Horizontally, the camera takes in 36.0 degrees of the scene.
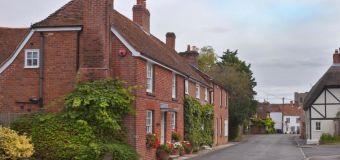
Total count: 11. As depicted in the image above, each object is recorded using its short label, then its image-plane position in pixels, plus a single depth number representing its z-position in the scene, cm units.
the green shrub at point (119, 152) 1989
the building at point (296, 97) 12768
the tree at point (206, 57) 8106
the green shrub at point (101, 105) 2041
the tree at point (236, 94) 5966
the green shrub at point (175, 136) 2880
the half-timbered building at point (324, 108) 4928
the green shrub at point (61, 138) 1980
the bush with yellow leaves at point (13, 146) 1750
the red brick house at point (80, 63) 2170
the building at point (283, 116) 12319
